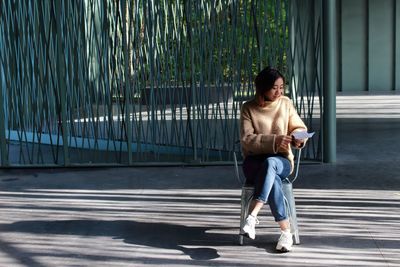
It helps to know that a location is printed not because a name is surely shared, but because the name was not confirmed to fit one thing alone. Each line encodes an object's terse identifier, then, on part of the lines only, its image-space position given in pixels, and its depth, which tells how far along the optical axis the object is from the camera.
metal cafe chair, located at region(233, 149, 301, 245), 4.46
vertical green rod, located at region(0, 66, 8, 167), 7.87
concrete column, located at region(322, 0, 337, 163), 7.43
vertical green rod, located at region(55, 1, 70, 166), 7.59
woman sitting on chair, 4.33
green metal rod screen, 7.53
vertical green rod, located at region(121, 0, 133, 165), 7.57
